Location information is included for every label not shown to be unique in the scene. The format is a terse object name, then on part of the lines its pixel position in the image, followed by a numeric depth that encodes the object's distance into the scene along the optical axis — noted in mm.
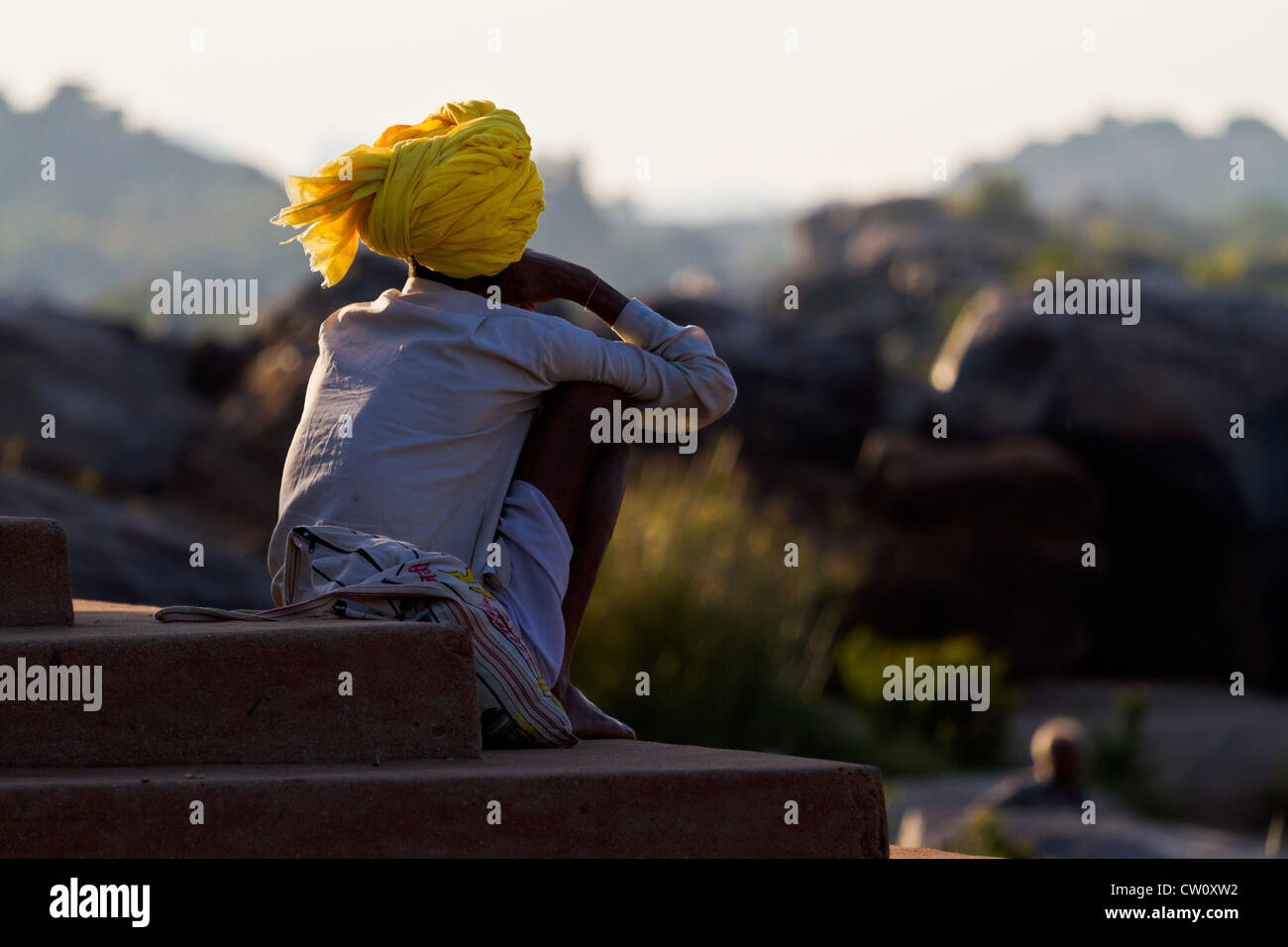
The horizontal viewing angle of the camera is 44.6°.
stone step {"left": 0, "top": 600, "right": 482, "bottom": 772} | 2818
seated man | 3414
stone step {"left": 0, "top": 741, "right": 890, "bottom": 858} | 2568
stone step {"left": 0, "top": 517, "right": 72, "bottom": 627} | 3186
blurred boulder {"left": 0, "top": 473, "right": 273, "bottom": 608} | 6570
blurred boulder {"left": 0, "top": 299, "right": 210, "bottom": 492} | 12875
